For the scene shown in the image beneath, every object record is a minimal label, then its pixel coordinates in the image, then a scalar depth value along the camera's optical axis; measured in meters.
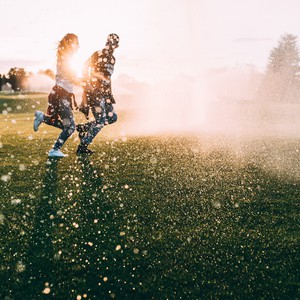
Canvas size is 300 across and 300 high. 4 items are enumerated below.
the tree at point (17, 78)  59.47
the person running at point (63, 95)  6.88
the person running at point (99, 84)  7.34
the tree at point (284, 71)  53.50
